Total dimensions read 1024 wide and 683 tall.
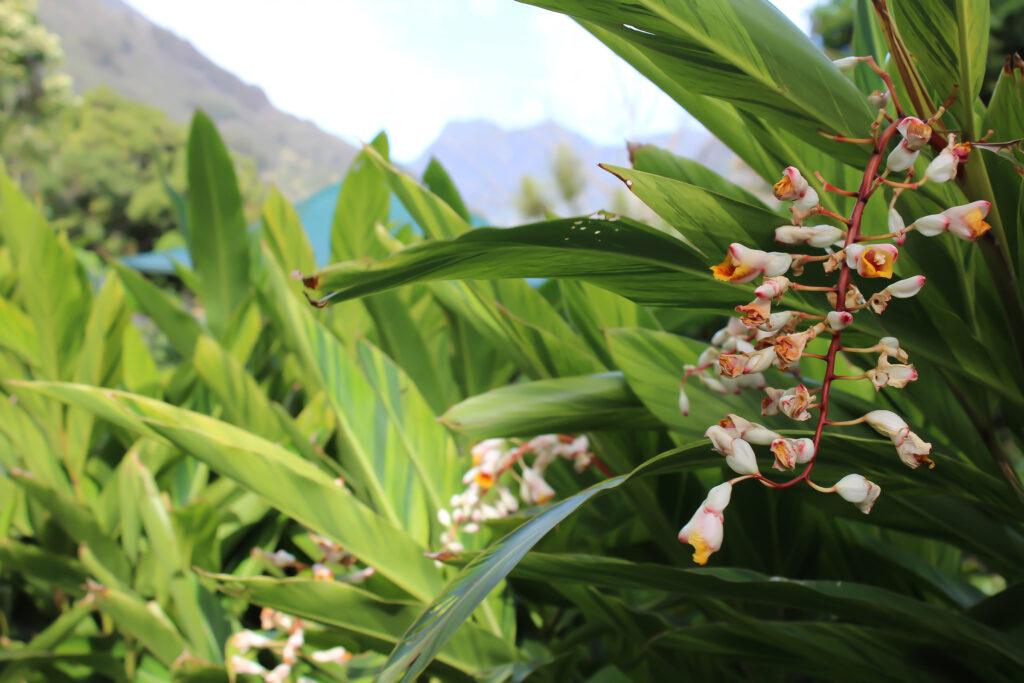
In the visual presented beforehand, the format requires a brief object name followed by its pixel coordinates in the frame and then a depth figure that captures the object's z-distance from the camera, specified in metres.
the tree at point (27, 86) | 15.05
